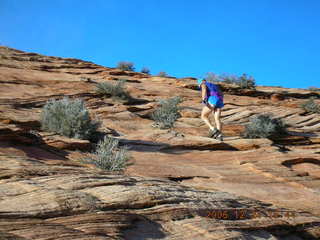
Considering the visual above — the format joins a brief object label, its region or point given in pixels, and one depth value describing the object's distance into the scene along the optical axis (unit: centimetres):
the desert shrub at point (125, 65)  3206
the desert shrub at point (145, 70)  3395
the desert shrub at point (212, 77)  2626
